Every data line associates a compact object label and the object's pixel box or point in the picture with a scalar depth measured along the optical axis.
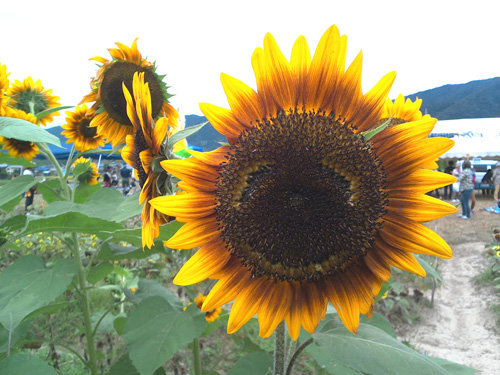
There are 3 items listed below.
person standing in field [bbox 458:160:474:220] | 9.38
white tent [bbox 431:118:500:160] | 12.22
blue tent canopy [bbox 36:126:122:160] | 7.38
